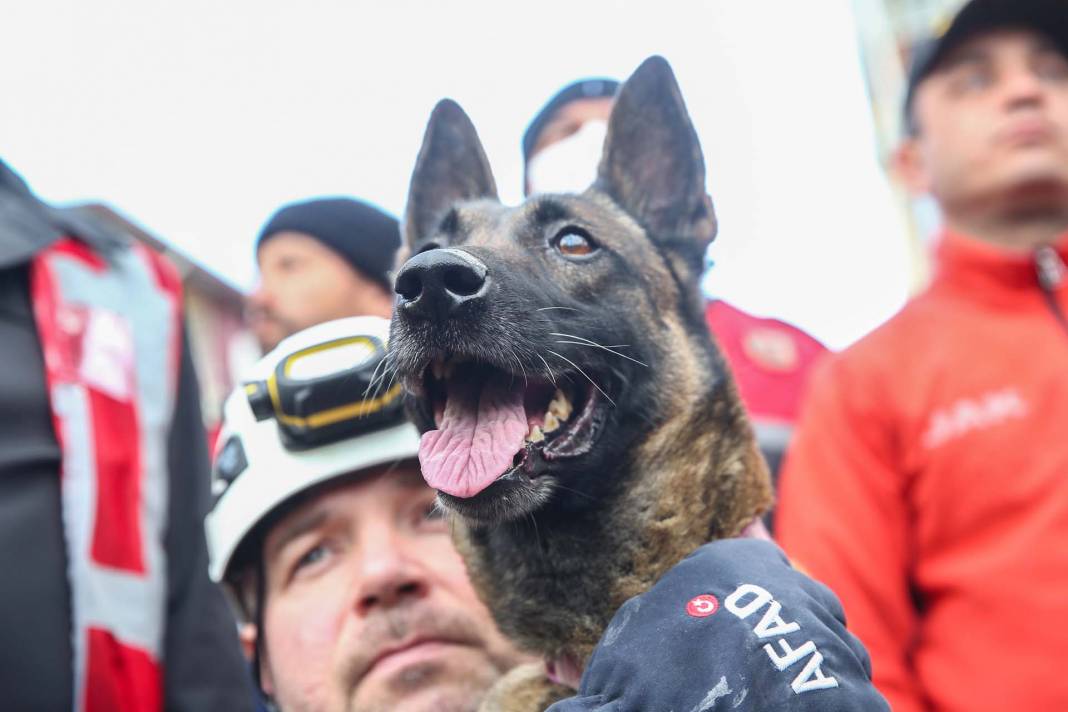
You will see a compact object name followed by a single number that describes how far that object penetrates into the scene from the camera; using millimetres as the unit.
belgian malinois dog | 1280
